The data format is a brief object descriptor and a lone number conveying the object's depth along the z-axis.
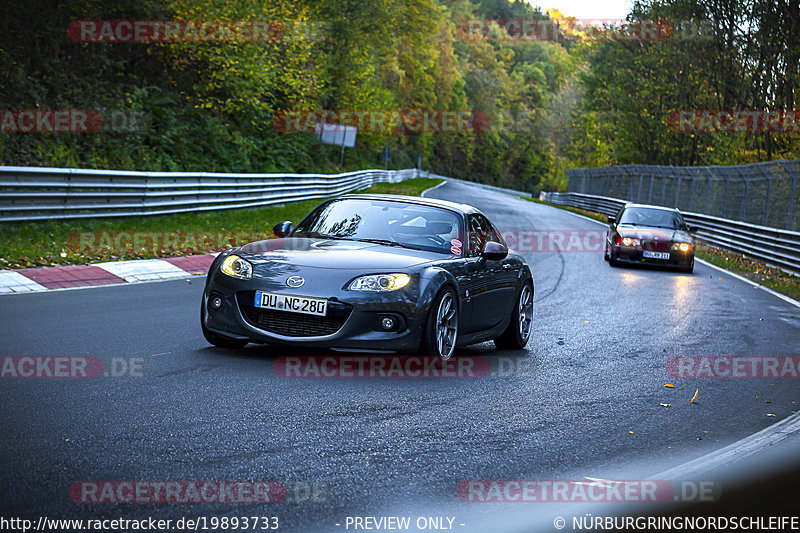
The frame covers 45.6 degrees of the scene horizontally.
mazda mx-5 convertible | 7.23
